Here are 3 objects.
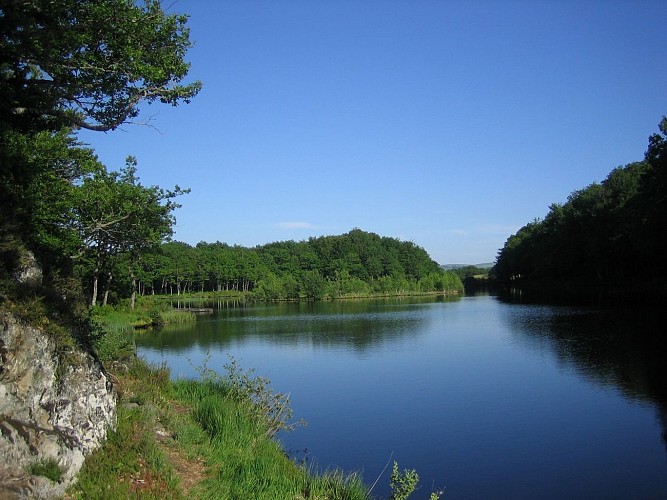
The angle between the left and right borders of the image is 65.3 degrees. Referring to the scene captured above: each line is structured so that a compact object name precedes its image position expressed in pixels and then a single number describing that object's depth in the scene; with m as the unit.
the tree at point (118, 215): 31.00
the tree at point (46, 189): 9.57
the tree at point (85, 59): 7.67
